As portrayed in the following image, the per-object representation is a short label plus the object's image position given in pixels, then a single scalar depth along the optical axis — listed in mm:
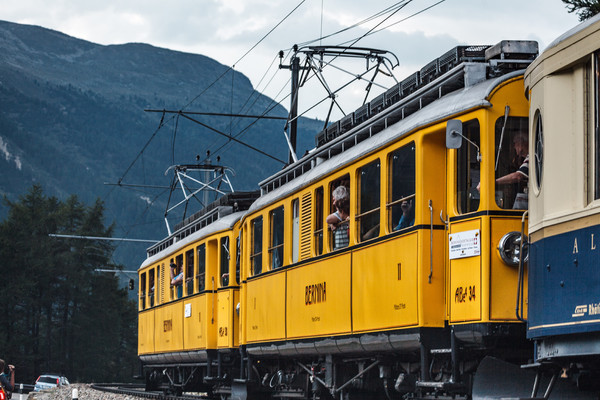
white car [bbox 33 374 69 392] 48941
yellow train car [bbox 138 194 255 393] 20641
